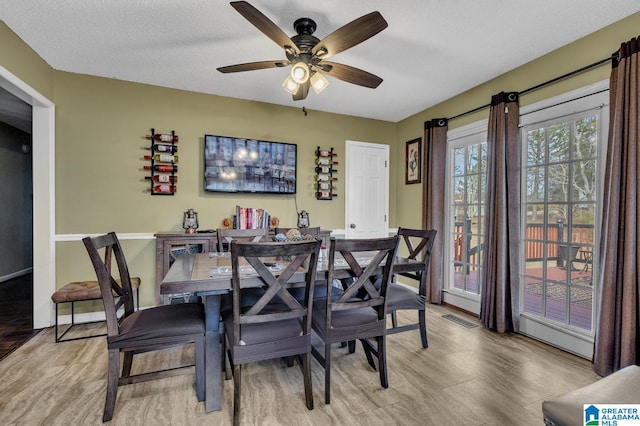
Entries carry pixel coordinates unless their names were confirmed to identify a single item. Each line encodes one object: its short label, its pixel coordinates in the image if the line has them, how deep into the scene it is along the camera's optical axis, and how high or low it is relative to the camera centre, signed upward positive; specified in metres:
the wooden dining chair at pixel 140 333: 1.69 -0.74
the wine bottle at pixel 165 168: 3.49 +0.46
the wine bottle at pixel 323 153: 4.32 +0.81
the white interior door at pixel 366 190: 4.58 +0.30
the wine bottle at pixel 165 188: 3.49 +0.22
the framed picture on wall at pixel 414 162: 4.38 +0.72
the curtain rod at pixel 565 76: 2.36 +1.20
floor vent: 3.22 -1.25
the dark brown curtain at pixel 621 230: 2.06 -0.13
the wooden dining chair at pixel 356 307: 1.87 -0.67
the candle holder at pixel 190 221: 3.47 -0.17
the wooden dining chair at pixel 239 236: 2.85 -0.28
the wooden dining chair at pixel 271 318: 1.59 -0.63
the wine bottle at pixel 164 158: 3.49 +0.58
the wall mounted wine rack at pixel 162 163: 3.49 +0.52
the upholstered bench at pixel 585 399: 1.05 -0.69
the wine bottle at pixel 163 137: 3.48 +0.83
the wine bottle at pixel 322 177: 4.34 +0.46
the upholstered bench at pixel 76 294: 2.68 -0.81
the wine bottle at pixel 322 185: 4.35 +0.34
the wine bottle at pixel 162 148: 3.49 +0.70
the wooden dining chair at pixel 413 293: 2.31 -0.71
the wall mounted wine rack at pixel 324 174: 4.34 +0.51
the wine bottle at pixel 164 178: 3.49 +0.34
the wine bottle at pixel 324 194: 4.34 +0.21
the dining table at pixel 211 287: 1.64 -0.45
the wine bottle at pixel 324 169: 4.33 +0.58
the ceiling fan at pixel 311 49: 1.77 +1.10
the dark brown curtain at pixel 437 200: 3.94 +0.13
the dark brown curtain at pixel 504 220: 2.98 -0.10
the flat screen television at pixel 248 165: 3.70 +0.55
